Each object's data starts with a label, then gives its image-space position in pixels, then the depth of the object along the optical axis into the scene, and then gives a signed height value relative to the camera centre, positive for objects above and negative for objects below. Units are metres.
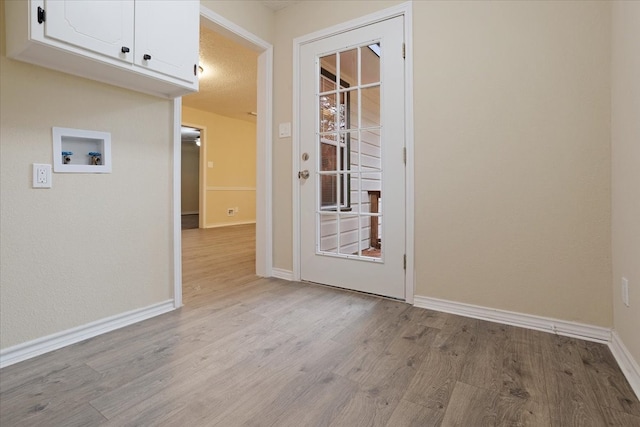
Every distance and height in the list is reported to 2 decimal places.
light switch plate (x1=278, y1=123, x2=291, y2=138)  2.80 +0.68
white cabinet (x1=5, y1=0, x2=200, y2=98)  1.31 +0.77
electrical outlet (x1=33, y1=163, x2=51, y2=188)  1.52 +0.16
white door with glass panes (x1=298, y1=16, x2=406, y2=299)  2.29 +0.37
